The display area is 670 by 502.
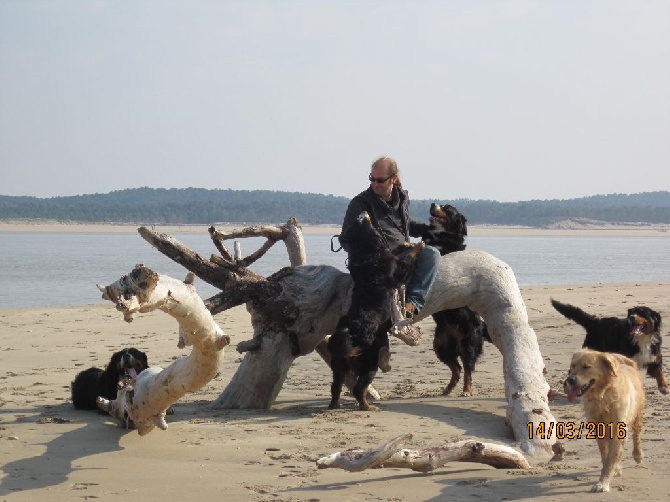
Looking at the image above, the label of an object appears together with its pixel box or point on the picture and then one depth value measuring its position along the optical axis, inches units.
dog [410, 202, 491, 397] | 361.1
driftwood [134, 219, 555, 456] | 338.3
